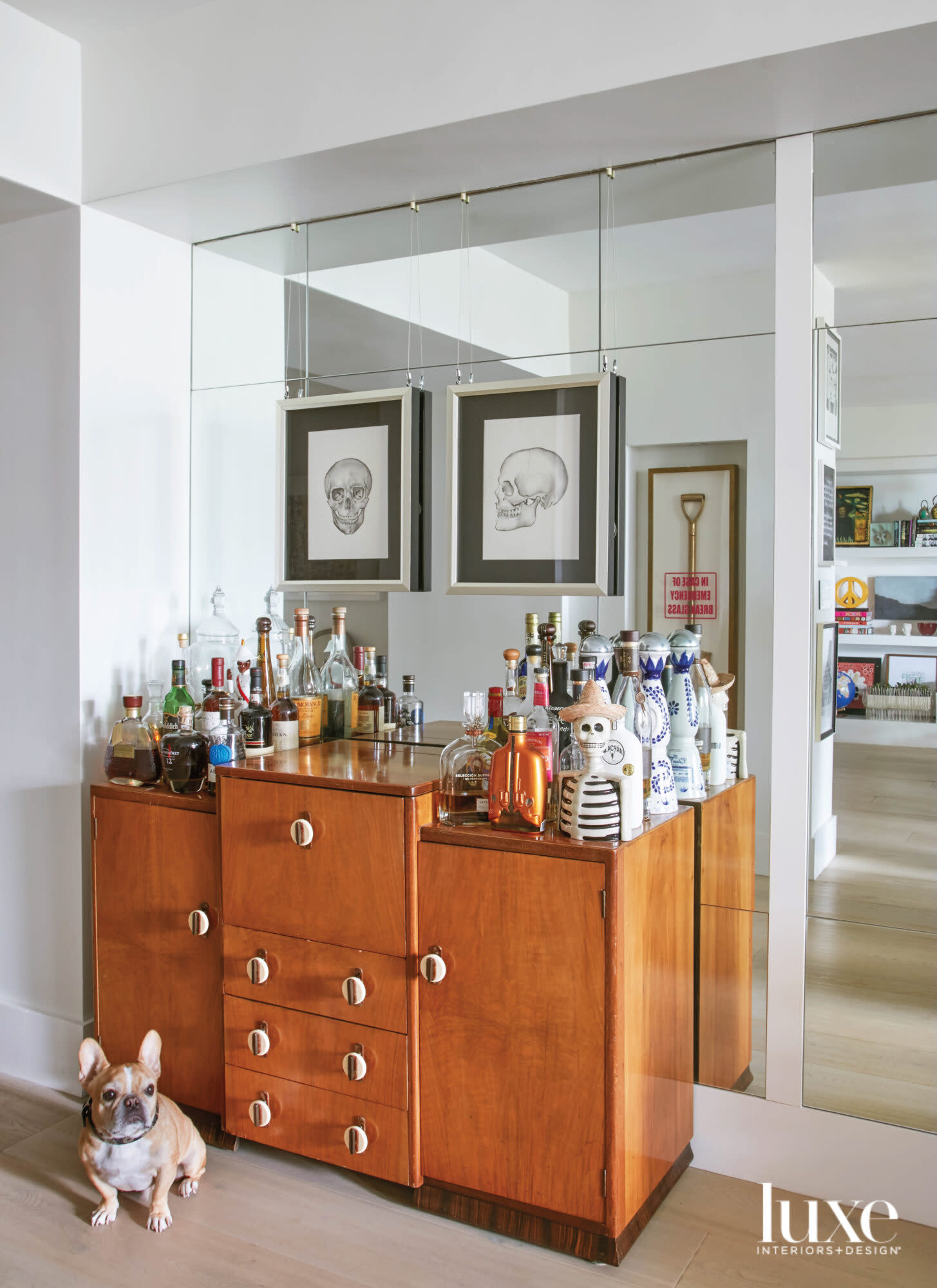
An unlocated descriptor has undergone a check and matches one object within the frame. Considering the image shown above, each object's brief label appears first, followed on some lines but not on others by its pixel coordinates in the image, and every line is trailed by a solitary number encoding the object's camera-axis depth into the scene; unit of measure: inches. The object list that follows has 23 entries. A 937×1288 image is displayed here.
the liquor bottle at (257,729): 99.6
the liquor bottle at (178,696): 106.0
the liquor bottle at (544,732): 84.4
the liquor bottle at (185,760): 100.4
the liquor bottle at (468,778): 86.0
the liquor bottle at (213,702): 100.7
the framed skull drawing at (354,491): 106.4
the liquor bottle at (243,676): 110.0
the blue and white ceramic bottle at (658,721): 86.0
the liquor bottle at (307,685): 107.3
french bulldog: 83.4
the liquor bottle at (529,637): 95.3
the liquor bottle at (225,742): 99.9
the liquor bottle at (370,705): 108.4
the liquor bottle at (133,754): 103.2
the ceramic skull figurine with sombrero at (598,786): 78.7
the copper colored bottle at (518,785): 81.1
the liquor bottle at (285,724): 102.7
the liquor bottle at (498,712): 89.9
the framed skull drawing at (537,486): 96.1
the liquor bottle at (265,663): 113.0
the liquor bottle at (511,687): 92.0
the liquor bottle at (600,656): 91.1
